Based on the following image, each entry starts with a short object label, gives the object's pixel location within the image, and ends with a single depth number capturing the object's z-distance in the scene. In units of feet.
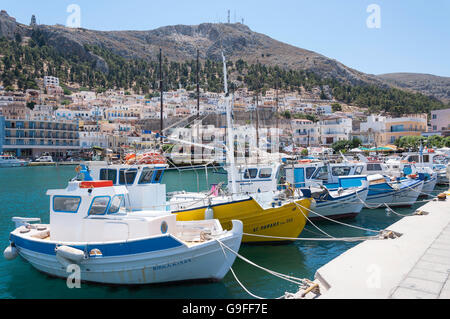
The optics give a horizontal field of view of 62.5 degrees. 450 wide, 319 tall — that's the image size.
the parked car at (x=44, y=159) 272.92
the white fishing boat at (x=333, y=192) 58.29
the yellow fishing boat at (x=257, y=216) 42.06
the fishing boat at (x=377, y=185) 69.87
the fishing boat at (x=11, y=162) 256.77
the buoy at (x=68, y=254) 29.45
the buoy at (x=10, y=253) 35.55
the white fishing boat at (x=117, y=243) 29.12
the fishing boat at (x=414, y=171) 81.46
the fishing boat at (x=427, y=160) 97.86
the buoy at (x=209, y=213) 41.14
